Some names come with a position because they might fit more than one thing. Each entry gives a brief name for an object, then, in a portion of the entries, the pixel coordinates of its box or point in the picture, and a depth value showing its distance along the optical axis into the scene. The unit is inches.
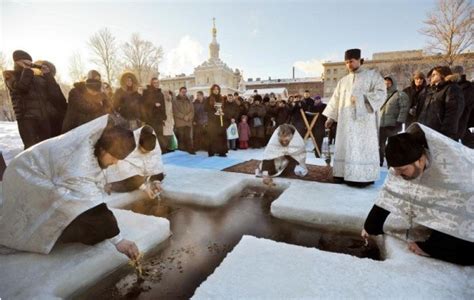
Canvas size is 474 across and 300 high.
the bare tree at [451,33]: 577.3
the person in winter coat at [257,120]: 336.5
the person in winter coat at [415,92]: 218.2
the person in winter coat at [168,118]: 290.0
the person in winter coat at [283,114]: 345.4
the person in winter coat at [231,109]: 312.3
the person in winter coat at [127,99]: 232.4
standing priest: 156.6
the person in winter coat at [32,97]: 158.9
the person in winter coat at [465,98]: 198.4
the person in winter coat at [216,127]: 281.3
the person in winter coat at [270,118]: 347.3
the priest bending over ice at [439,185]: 74.2
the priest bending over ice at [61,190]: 83.0
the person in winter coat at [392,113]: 230.2
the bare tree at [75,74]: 1029.8
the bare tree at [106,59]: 1006.4
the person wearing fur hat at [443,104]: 163.3
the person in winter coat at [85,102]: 166.4
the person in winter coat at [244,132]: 331.5
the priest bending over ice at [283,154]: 180.2
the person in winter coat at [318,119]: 289.0
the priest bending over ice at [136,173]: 153.3
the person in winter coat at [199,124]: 318.0
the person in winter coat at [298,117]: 311.9
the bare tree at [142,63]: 1124.8
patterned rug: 182.1
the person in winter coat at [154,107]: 258.4
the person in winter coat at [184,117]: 290.4
